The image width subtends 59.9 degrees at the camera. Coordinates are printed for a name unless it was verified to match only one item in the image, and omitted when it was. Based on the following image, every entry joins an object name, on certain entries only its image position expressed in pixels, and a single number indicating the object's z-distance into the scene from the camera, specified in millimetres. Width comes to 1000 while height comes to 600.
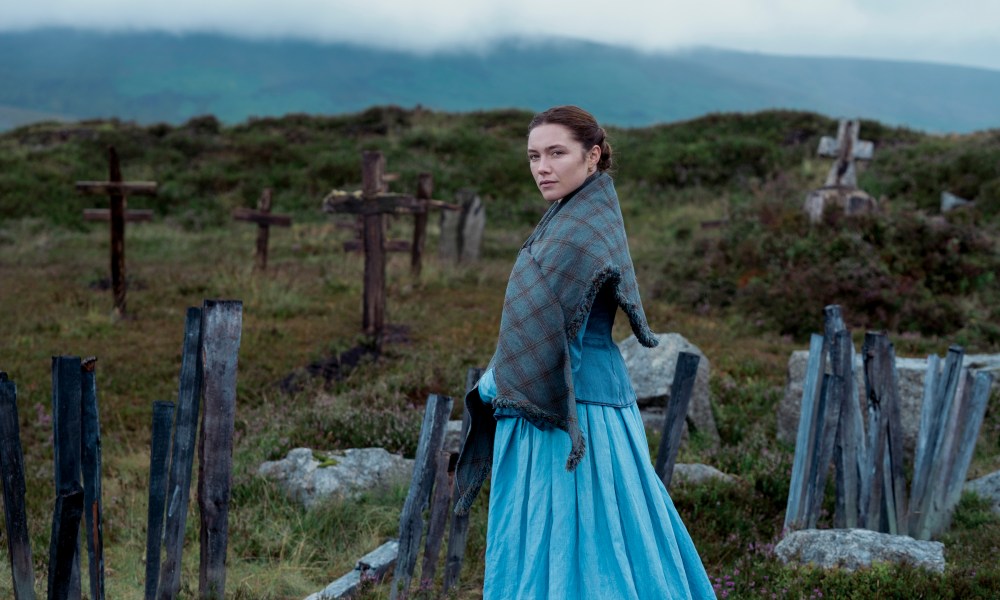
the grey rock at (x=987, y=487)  5672
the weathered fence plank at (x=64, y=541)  3037
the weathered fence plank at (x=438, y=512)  4090
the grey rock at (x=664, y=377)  7289
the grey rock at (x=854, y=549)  4215
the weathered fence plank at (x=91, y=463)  3373
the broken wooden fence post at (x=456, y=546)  4086
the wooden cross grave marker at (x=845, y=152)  14875
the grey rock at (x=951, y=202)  17838
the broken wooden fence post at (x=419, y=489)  3984
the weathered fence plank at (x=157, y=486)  3574
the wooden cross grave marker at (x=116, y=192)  11828
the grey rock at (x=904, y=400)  7117
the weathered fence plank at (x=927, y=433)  5297
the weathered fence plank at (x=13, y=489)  3275
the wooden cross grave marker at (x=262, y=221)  15102
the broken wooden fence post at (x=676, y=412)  4440
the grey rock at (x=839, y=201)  13891
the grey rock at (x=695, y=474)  5602
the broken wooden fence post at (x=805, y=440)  4969
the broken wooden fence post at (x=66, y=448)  3115
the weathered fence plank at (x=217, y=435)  3646
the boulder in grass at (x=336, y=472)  5402
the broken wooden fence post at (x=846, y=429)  4938
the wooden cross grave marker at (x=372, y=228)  10250
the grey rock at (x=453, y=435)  6184
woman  2895
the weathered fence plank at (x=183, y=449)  3668
